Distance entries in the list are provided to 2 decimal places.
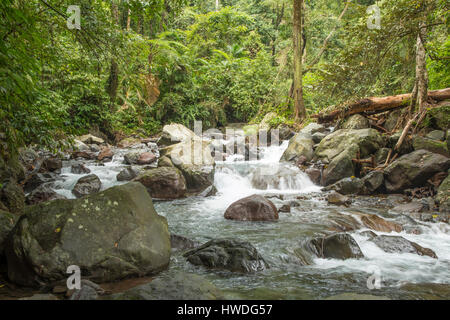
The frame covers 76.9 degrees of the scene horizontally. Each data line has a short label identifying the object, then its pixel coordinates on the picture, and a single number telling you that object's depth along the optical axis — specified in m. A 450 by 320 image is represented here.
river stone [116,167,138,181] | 9.28
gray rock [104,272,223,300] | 2.60
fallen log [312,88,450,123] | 8.85
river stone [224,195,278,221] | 6.16
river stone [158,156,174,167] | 9.32
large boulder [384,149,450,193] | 7.26
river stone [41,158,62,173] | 9.76
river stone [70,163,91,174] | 9.78
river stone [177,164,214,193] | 8.89
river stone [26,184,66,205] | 6.78
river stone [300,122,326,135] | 12.45
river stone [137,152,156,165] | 11.43
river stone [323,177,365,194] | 8.12
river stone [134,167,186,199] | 8.16
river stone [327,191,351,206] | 7.32
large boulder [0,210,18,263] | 3.33
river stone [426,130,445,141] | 8.19
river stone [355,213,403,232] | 5.58
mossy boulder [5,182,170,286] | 2.97
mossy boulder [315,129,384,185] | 8.92
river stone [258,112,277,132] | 15.68
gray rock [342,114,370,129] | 10.48
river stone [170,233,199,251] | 4.47
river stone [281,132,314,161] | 10.94
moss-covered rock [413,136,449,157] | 7.59
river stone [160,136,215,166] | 9.38
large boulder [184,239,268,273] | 3.75
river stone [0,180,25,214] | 5.45
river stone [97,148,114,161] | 11.90
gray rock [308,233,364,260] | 4.26
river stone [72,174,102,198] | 8.03
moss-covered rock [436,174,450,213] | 6.30
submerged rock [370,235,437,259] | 4.48
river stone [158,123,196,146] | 13.70
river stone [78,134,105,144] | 14.16
